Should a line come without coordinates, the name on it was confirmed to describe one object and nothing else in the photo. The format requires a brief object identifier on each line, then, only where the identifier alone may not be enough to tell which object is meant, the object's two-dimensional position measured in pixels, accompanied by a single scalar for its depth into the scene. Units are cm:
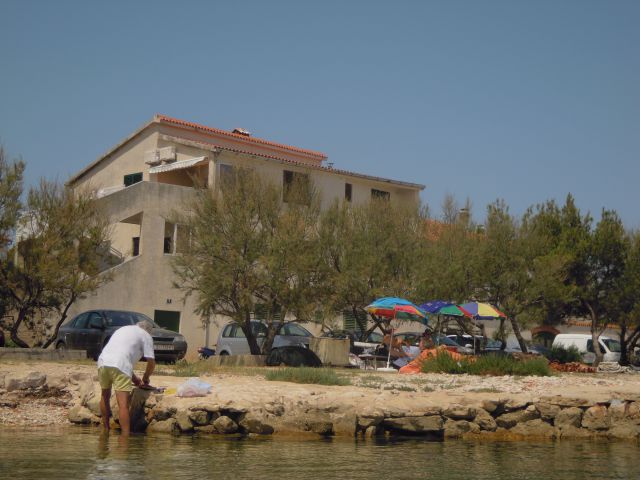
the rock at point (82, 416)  1468
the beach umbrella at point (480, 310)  2725
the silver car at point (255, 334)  2861
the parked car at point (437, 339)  3261
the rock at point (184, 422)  1408
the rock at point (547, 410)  1573
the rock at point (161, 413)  1421
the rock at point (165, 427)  1412
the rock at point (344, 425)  1442
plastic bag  1448
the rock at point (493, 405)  1533
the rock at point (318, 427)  1435
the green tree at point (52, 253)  2616
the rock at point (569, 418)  1579
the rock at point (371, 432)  1448
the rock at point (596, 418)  1598
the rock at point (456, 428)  1487
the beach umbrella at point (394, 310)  2598
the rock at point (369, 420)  1453
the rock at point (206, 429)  1416
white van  3631
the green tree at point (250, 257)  2681
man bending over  1309
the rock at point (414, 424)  1467
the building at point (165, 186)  3462
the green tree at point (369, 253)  3114
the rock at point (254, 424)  1411
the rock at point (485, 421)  1518
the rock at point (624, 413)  1619
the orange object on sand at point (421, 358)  2275
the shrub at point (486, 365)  2164
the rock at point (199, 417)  1411
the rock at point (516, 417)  1545
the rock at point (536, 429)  1551
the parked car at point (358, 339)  3070
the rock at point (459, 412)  1494
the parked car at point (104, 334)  2462
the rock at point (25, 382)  1584
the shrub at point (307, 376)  1758
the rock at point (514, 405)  1555
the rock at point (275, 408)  1434
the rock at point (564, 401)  1586
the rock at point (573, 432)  1574
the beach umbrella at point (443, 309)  2688
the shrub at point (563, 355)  3225
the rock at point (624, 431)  1591
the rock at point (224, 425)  1408
